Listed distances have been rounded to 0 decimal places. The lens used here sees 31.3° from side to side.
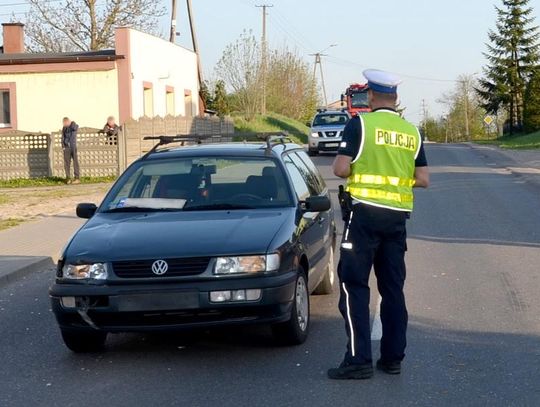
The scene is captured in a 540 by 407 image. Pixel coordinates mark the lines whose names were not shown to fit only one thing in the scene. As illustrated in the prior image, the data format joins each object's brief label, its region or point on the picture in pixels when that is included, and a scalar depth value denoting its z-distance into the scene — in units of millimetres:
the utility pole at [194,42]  43438
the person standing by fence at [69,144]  26453
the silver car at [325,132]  39844
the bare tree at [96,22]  46906
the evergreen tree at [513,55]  77125
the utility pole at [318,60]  97750
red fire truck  47381
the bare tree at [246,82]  60625
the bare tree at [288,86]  69688
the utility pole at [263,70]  59609
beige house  30547
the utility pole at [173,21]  41256
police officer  6129
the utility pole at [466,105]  109562
